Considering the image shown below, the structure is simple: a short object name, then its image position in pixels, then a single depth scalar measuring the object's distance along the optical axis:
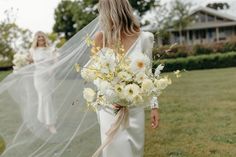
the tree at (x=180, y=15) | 46.07
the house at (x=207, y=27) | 51.46
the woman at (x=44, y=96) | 3.83
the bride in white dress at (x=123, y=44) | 3.05
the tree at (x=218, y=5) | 67.71
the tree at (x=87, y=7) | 39.57
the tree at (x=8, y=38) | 28.46
